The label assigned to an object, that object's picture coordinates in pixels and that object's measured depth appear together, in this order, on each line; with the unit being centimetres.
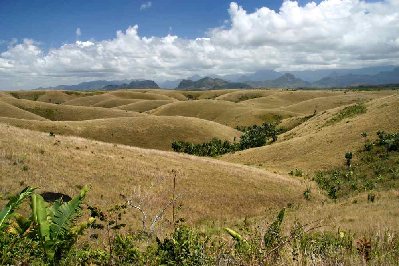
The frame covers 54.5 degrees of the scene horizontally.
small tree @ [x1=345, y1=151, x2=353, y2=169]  5579
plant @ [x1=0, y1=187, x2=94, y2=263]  720
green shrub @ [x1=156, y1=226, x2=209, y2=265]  712
